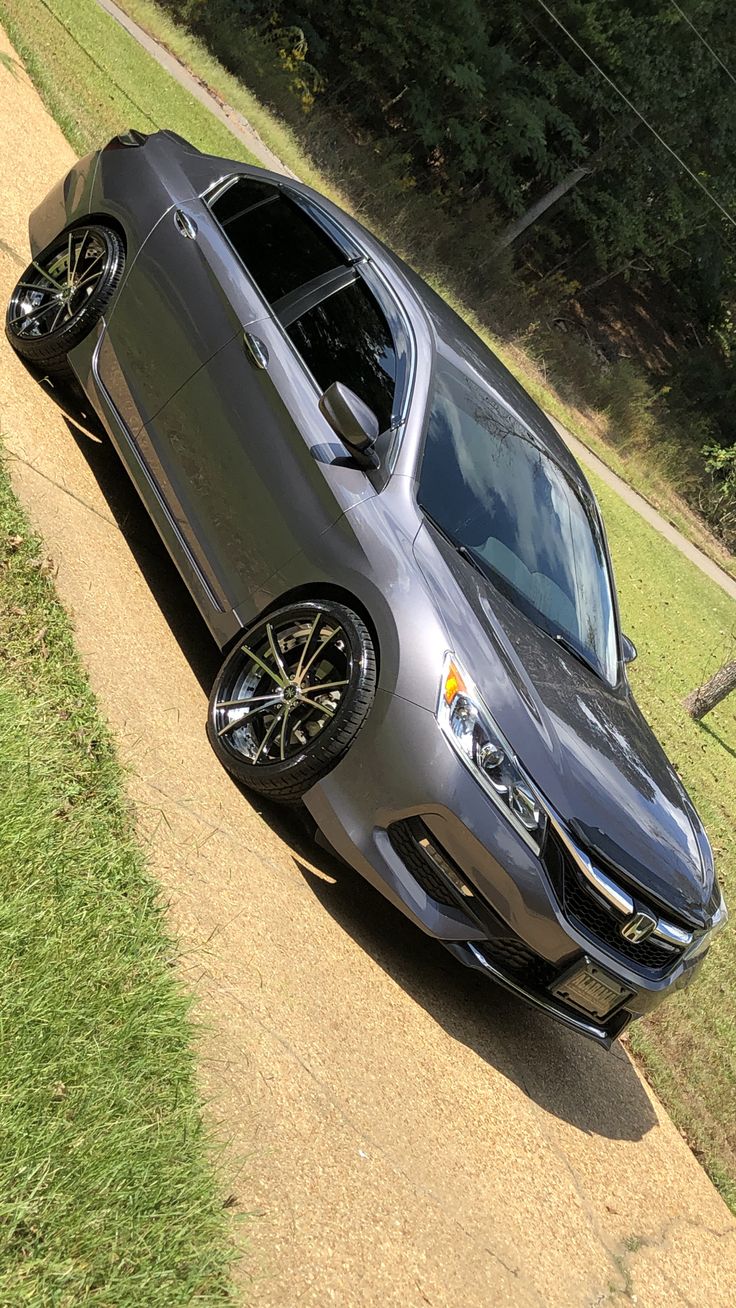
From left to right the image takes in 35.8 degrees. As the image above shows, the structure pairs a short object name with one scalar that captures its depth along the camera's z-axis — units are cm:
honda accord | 396
